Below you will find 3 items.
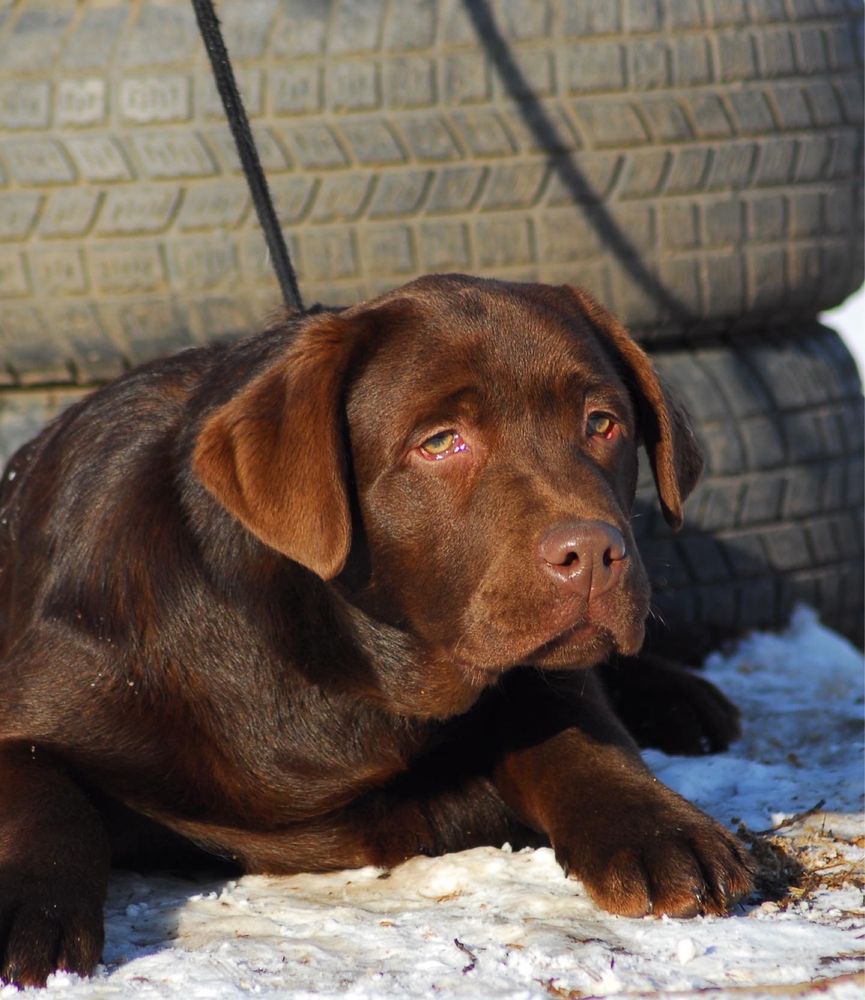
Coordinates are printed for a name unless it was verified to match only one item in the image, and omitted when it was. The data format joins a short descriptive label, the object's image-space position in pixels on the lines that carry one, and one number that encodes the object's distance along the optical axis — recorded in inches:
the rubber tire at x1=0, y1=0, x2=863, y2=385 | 358.9
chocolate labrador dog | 226.1
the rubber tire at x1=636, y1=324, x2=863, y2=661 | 389.1
